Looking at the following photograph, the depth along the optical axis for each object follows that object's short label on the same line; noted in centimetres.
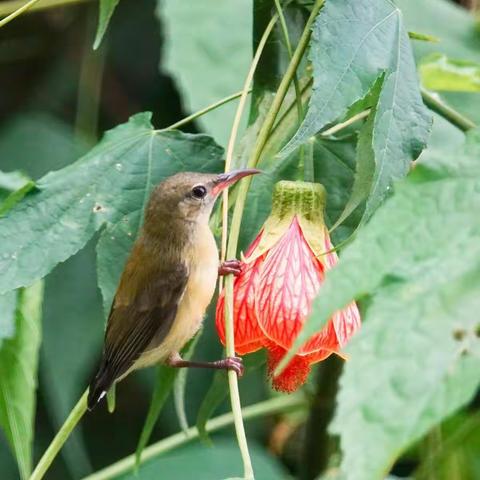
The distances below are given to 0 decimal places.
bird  323
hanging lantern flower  314
